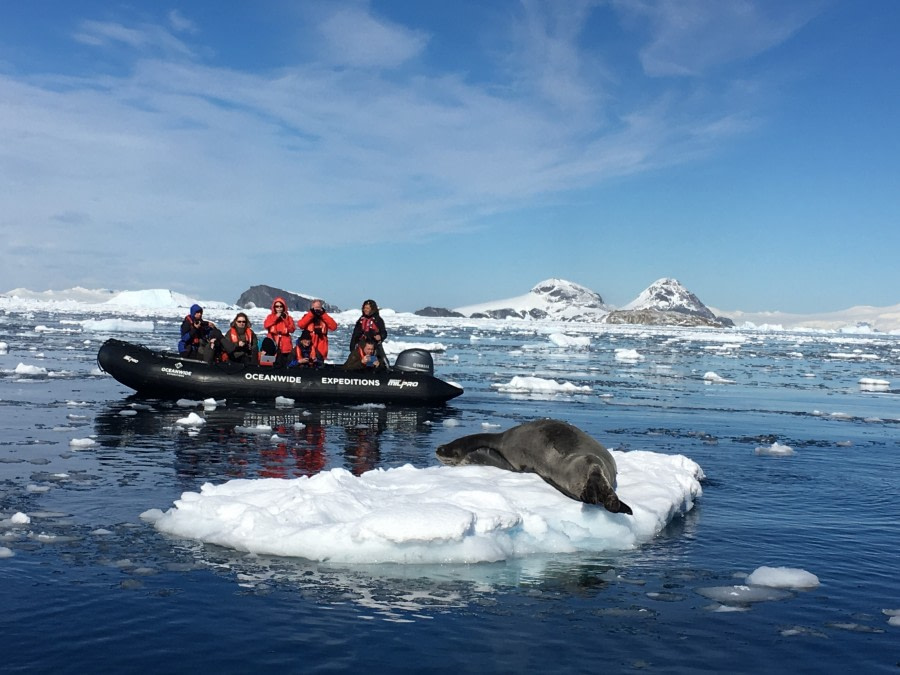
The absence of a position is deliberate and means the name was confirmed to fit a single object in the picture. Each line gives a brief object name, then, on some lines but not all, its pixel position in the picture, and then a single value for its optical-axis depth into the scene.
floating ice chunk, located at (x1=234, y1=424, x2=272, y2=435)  12.55
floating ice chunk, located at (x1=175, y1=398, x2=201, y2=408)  15.23
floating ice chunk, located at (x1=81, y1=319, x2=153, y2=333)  42.31
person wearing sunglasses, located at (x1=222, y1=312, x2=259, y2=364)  16.78
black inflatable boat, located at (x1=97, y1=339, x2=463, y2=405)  15.77
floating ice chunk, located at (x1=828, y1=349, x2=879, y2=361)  43.77
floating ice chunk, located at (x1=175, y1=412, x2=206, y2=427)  12.95
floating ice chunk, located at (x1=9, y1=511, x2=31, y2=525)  6.87
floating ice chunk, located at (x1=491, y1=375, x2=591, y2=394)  19.83
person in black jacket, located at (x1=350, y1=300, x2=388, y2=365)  16.80
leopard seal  7.08
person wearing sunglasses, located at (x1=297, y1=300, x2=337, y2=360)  17.08
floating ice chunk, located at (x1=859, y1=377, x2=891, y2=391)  24.67
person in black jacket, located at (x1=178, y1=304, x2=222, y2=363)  16.45
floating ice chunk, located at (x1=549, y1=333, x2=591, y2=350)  45.28
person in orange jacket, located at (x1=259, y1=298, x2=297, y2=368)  17.16
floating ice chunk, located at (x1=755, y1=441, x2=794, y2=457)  11.87
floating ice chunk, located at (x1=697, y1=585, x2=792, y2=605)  5.81
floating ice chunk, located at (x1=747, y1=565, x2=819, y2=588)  6.13
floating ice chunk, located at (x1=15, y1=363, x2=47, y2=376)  18.74
